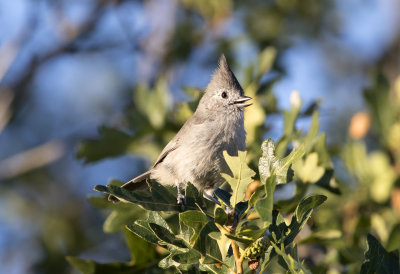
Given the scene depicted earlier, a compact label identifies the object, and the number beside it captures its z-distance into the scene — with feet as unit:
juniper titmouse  15.37
